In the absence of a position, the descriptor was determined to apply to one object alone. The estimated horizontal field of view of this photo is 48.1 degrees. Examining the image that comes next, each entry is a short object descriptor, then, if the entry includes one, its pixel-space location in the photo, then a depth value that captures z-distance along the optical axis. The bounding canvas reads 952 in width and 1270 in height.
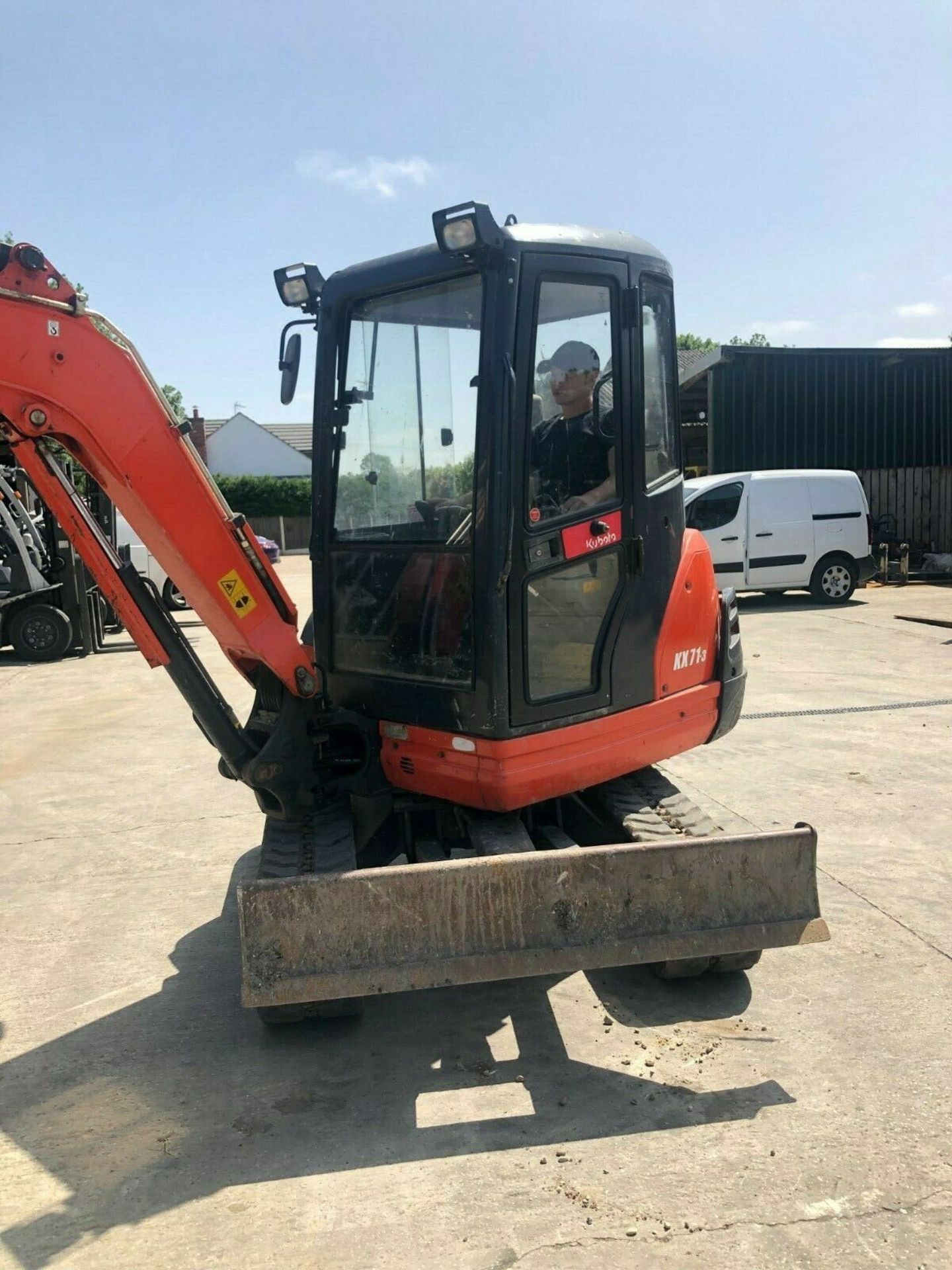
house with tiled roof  57.62
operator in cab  3.75
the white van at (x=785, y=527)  16.02
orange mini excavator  3.50
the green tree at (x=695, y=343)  68.12
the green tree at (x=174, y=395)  60.14
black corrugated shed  21.06
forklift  13.05
